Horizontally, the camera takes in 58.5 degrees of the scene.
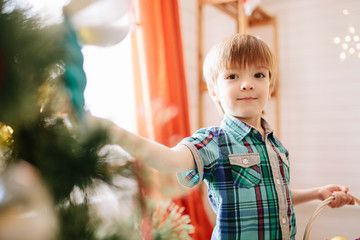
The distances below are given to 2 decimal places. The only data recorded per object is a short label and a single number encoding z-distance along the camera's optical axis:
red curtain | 1.68
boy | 0.81
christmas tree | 0.24
